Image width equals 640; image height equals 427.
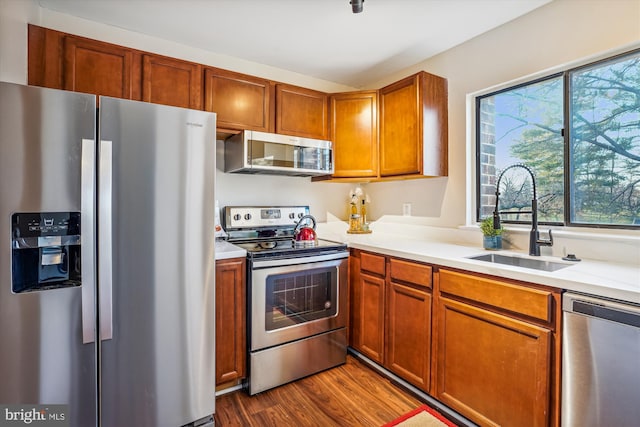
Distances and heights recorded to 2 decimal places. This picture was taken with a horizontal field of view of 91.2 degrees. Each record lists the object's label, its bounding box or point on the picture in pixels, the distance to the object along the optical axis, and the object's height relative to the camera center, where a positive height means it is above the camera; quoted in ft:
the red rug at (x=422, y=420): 5.44 -3.69
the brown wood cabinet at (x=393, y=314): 6.27 -2.27
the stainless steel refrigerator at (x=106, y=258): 4.22 -0.71
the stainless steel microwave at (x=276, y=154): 7.61 +1.49
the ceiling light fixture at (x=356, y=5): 5.53 +3.66
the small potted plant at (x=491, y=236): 6.74 -0.51
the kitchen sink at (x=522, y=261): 5.67 -0.95
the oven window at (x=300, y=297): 6.88 -1.98
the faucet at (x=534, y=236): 6.09 -0.46
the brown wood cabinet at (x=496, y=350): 4.48 -2.22
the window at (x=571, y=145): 5.57 +1.39
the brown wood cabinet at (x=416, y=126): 7.73 +2.22
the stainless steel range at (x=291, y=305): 6.65 -2.15
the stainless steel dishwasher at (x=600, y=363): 3.74 -1.90
